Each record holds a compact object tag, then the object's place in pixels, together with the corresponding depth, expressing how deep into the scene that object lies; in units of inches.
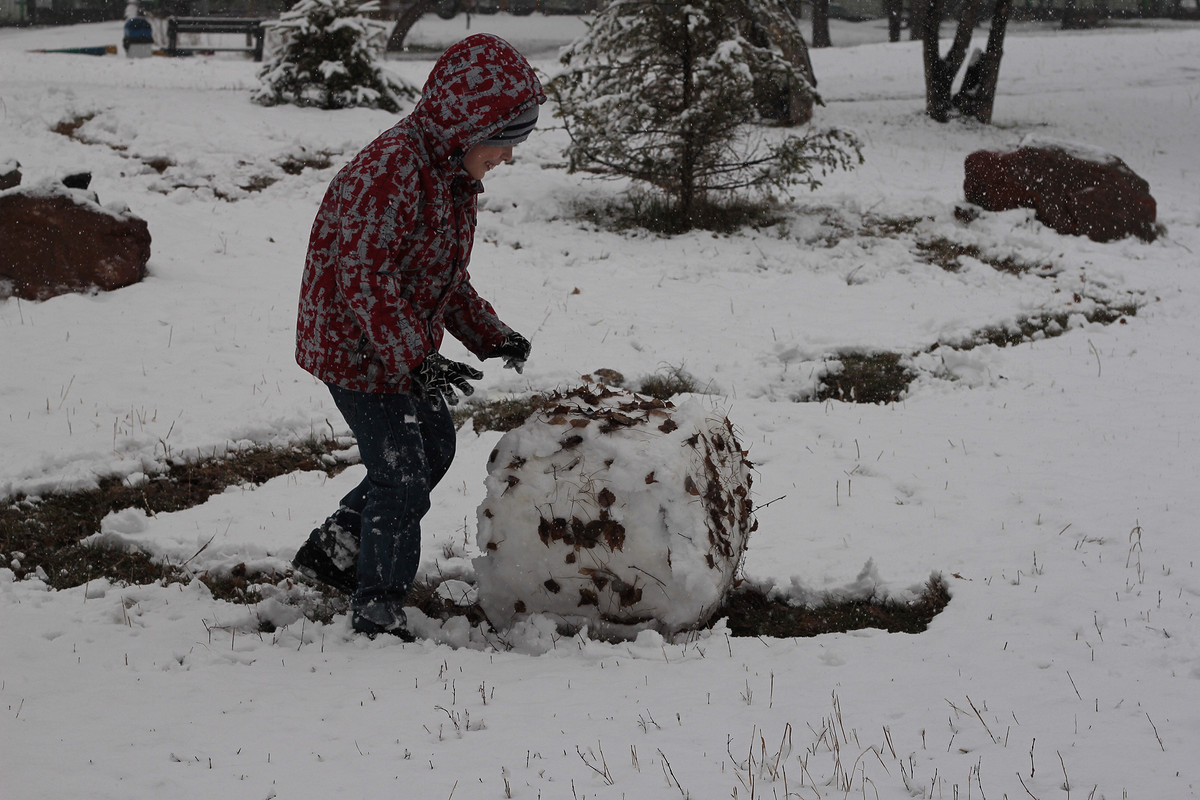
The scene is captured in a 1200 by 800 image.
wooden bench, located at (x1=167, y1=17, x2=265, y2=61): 970.7
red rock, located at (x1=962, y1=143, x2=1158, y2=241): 421.4
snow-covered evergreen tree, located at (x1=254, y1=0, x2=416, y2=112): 523.5
